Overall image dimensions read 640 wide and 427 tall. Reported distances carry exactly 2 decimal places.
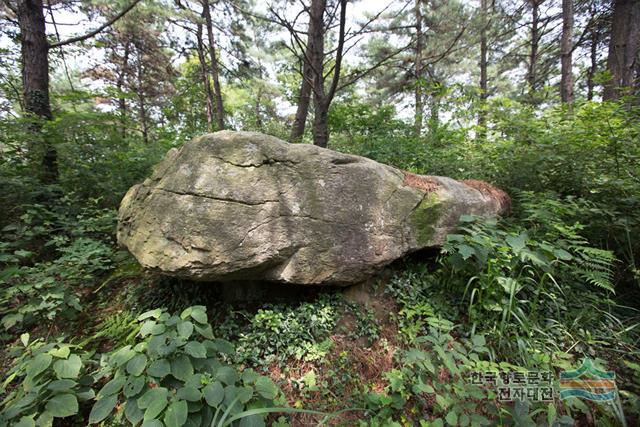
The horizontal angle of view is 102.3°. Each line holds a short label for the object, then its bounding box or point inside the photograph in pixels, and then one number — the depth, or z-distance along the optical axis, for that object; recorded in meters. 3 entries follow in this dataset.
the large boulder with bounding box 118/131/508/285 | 2.23
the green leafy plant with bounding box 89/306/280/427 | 1.52
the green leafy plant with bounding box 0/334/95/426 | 1.57
